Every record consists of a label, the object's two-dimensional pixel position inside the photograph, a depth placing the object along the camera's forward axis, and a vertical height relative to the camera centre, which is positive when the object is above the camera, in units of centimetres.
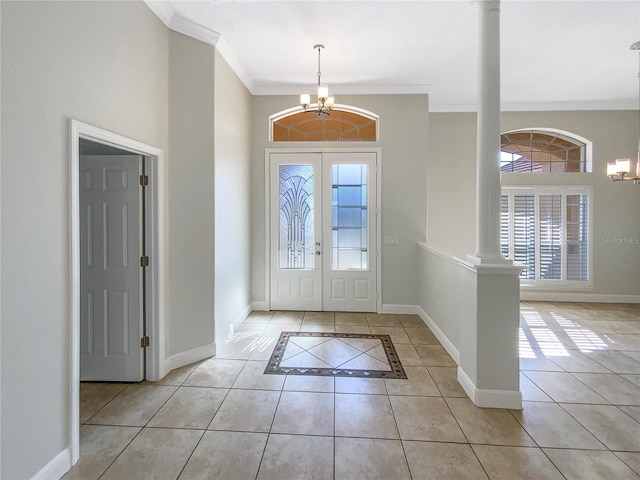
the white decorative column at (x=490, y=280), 263 -35
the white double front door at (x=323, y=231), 513 +7
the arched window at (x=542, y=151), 597 +151
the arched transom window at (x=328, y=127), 523 +170
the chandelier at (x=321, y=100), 380 +157
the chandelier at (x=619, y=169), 414 +85
